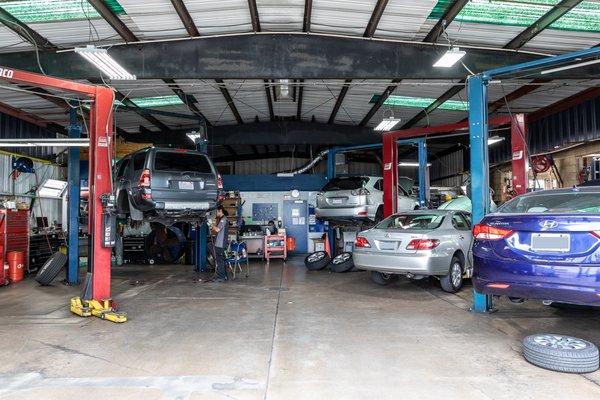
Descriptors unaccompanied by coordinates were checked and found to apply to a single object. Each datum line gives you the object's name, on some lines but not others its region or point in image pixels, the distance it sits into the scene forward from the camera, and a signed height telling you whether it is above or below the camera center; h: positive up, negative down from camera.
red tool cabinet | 9.02 -0.30
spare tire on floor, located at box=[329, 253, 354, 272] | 10.48 -1.22
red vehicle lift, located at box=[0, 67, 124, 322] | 5.99 +0.55
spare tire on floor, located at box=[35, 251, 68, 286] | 8.49 -1.03
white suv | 10.79 +0.35
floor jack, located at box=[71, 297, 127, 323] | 5.82 -1.26
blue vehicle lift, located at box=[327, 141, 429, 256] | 10.38 +1.03
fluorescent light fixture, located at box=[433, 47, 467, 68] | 6.38 +2.33
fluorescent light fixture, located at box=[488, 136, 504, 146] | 11.73 +1.98
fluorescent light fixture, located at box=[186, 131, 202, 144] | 11.70 +2.18
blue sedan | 3.62 -0.35
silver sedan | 6.95 -0.57
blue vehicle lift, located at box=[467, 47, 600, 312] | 5.97 +0.98
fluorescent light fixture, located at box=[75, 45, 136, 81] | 5.73 +2.20
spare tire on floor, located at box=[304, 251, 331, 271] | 11.12 -1.24
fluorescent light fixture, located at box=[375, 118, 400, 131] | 10.35 +2.20
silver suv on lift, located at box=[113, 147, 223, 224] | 6.94 +0.48
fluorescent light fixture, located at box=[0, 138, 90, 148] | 6.21 +1.08
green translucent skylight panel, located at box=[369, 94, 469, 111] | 10.88 +2.86
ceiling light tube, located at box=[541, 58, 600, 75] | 4.95 +1.82
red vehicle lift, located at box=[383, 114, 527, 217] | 8.17 +1.40
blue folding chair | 10.32 -0.97
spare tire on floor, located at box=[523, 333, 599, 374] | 3.64 -1.23
